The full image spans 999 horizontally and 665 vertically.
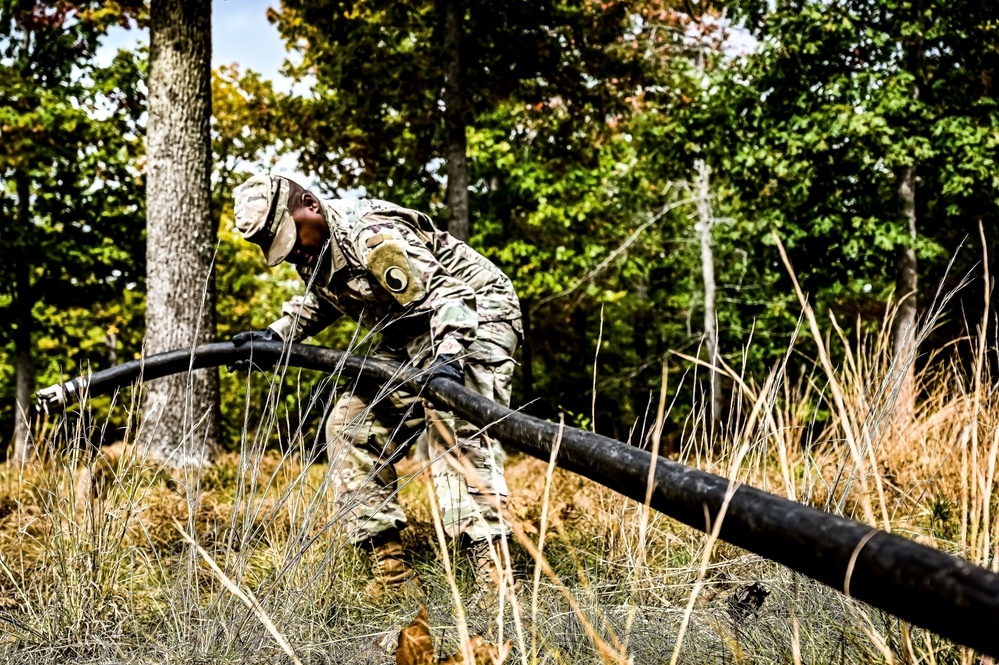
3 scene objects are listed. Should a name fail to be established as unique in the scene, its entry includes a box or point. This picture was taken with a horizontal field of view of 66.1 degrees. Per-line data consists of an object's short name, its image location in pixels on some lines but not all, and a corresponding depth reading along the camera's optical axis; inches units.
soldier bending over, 115.4
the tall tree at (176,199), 217.9
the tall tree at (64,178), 461.7
